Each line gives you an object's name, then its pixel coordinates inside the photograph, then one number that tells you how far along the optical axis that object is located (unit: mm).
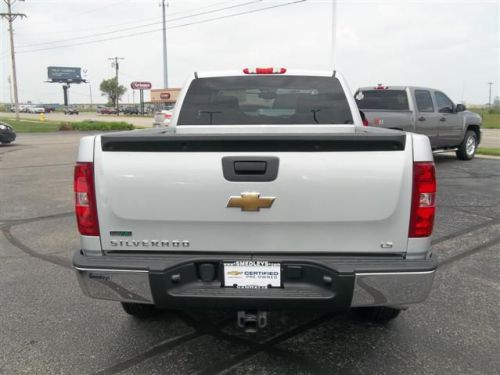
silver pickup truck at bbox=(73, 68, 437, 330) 2516
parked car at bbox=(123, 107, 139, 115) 86625
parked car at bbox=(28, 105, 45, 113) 93150
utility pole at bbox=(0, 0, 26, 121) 39969
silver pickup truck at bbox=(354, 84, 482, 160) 10812
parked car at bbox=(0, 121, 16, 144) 18609
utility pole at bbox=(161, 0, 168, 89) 40281
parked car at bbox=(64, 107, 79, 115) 84675
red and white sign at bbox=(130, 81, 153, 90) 94312
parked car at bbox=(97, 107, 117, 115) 87125
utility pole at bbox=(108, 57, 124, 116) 90500
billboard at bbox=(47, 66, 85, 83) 118500
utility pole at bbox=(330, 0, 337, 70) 24938
